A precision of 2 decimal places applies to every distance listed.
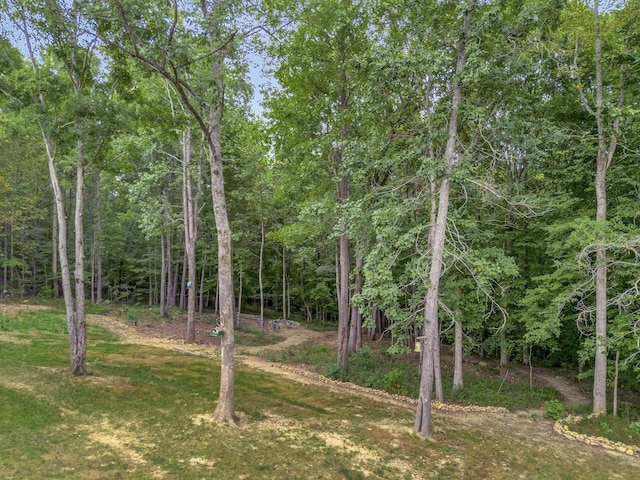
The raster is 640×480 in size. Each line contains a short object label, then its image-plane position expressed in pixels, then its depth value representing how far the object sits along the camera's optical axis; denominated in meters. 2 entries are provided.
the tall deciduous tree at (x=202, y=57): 6.64
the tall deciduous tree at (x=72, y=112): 8.77
